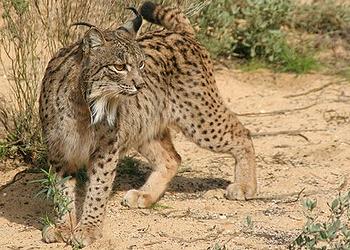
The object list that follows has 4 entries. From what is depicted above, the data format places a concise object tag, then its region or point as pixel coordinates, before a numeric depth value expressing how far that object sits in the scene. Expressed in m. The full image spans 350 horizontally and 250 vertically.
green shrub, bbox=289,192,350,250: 9.58
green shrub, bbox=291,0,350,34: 20.37
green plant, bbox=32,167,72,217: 10.87
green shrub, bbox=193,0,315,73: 18.77
